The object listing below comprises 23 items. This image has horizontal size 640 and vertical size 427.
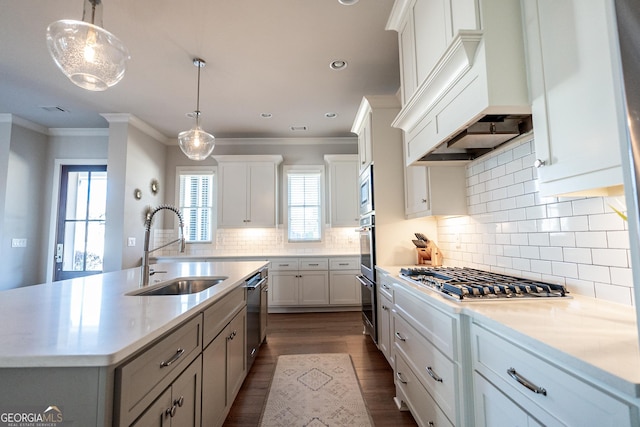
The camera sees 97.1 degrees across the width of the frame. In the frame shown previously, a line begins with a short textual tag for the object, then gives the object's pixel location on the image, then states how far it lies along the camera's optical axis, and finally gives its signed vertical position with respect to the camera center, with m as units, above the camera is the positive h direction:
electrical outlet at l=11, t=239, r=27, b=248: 4.00 -0.01
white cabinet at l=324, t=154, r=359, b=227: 4.77 +0.77
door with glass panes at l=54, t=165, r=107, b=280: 4.50 +0.33
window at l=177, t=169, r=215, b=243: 4.98 +0.67
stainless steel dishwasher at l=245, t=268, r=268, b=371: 2.38 -0.68
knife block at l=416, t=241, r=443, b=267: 2.57 -0.18
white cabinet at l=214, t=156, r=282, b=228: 4.74 +0.80
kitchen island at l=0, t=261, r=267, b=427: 0.74 -0.30
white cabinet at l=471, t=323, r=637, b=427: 0.65 -0.44
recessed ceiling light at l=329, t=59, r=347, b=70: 2.89 +1.80
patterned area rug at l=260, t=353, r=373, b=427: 1.86 -1.19
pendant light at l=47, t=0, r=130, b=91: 1.50 +1.06
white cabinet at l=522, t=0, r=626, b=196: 0.86 +0.47
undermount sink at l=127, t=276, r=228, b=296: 2.02 -0.34
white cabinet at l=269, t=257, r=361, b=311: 4.38 -0.71
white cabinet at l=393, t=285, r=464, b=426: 1.26 -0.67
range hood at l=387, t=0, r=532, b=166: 1.19 +0.72
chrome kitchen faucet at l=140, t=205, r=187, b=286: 1.83 -0.11
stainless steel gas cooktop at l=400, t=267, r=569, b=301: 1.29 -0.25
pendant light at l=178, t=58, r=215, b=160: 2.78 +0.98
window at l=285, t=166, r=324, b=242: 5.03 +0.63
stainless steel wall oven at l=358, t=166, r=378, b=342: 2.87 -0.18
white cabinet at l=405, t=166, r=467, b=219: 2.27 +0.37
